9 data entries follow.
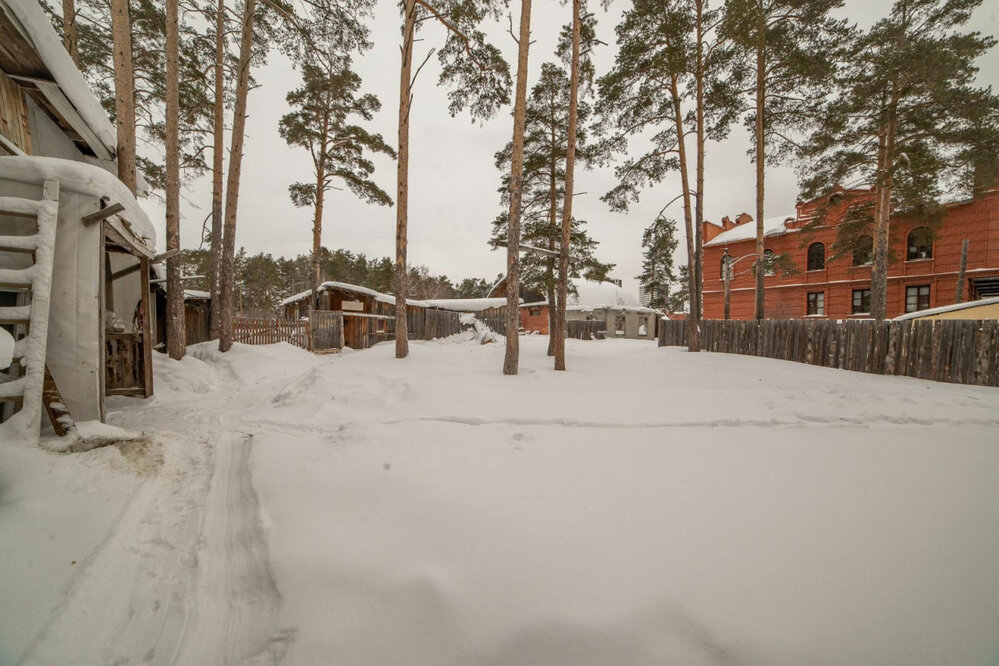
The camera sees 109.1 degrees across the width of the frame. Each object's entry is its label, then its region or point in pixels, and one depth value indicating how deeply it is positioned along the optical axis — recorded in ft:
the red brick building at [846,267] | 60.54
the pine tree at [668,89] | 32.58
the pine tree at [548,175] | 36.96
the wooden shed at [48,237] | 8.26
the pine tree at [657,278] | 142.41
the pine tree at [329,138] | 44.75
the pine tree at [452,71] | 25.44
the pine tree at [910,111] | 29.25
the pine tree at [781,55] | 31.27
